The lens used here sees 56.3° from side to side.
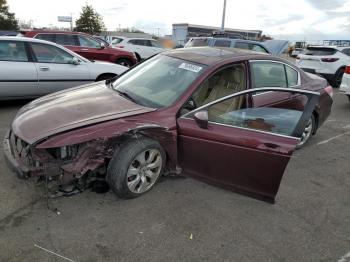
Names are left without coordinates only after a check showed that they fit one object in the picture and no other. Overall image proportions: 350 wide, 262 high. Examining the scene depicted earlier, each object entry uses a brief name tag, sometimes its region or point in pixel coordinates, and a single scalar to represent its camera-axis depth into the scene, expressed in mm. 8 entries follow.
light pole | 24122
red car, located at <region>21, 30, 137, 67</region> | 10657
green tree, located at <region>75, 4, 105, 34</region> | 43625
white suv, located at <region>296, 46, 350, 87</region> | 11664
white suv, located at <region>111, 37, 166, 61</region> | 17047
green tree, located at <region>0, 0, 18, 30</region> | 41638
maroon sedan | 3100
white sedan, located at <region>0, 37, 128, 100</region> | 6336
